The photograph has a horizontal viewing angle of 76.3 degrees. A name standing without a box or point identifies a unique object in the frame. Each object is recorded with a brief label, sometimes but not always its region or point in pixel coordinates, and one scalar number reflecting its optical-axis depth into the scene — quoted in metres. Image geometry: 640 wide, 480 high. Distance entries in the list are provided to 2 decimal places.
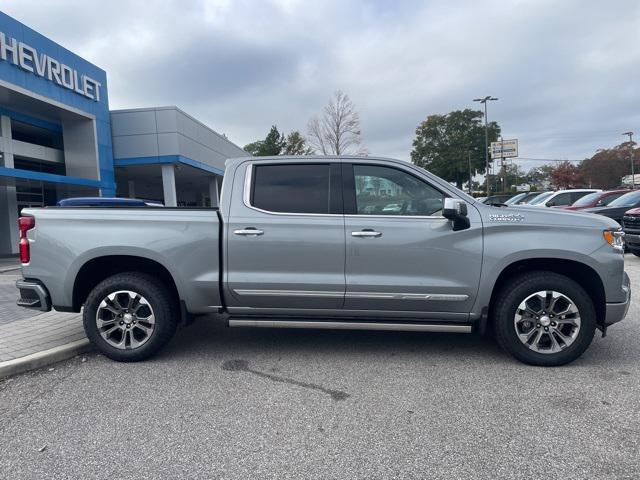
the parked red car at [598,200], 13.06
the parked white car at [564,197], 15.84
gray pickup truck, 3.68
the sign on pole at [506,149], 56.19
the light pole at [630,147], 64.94
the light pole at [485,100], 39.81
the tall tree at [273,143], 65.97
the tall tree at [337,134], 36.25
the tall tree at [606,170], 68.12
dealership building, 14.55
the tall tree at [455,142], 66.38
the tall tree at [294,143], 63.13
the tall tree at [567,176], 67.06
